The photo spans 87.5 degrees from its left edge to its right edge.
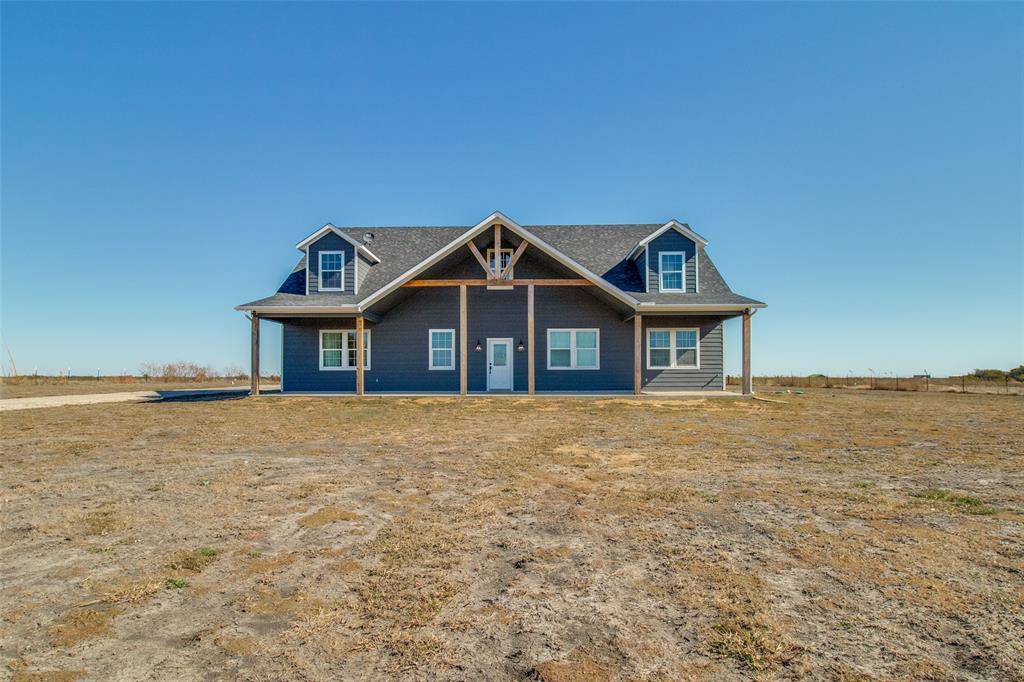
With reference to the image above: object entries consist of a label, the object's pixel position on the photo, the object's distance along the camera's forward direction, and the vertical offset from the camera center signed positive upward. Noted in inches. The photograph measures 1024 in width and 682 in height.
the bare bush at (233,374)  1682.3 -26.6
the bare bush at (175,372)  1528.1 -16.6
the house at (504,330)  794.8 +50.4
